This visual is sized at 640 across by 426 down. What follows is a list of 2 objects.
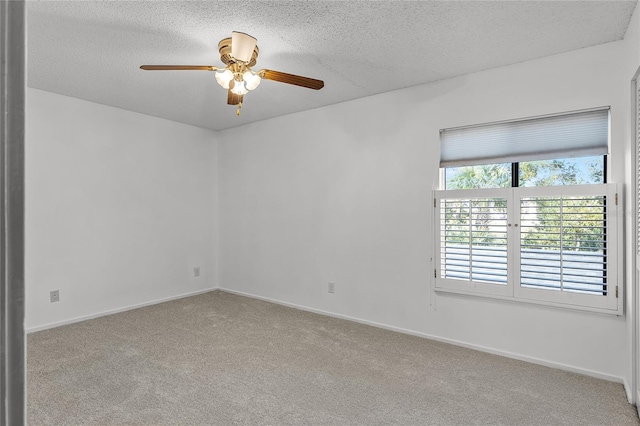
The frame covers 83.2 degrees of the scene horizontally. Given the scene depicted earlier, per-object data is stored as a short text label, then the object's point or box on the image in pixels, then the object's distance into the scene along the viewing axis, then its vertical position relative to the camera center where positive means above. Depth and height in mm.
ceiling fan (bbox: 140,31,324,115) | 2293 +960
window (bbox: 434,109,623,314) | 2686 -26
